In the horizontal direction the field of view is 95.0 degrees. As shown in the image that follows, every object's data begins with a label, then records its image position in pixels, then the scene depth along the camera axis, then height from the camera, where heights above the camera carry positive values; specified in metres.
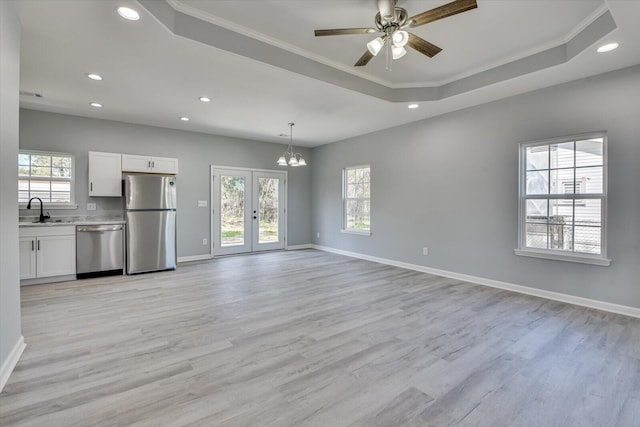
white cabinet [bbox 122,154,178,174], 5.31 +0.83
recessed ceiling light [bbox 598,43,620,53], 2.80 +1.58
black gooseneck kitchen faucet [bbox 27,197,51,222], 4.64 -0.13
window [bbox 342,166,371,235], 6.47 +0.23
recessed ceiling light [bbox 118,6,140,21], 2.29 +1.56
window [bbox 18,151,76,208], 4.73 +0.49
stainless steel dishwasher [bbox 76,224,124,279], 4.64 -0.69
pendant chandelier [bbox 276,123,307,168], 5.33 +0.87
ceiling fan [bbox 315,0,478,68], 2.15 +1.46
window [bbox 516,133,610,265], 3.48 +0.15
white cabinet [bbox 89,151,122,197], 5.03 +0.59
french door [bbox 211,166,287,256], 6.59 -0.03
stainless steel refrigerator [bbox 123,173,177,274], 5.00 -0.23
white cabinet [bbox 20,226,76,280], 4.21 -0.65
